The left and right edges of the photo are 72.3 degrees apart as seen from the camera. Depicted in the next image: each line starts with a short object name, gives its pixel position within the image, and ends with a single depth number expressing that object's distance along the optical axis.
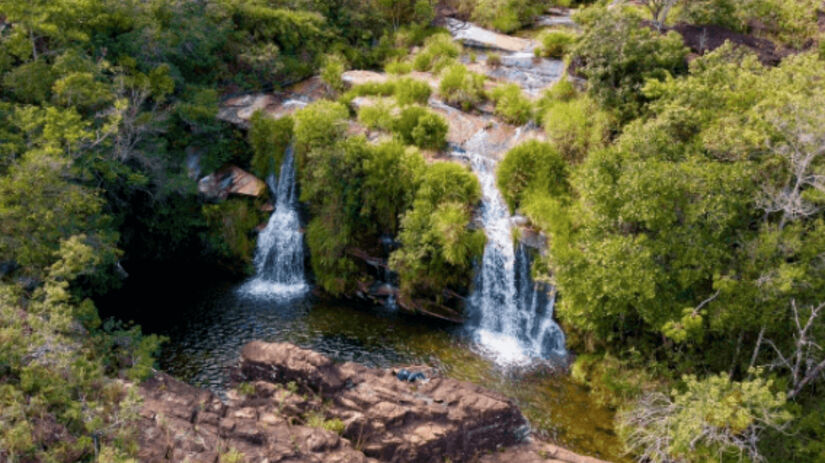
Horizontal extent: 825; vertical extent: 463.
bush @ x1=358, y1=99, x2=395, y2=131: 25.75
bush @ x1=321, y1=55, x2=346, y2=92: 29.70
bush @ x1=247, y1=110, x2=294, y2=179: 26.73
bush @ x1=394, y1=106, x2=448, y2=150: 25.19
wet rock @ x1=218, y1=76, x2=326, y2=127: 28.36
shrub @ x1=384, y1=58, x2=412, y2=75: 30.83
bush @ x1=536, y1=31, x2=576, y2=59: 29.20
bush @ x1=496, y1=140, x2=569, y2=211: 22.59
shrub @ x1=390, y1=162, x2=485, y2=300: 22.14
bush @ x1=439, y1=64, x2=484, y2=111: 27.30
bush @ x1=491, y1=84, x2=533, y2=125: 25.75
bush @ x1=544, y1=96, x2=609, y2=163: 21.95
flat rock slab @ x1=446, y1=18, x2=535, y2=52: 31.86
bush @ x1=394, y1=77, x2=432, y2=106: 27.41
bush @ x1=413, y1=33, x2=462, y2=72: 30.77
